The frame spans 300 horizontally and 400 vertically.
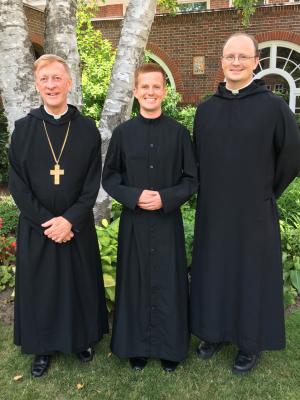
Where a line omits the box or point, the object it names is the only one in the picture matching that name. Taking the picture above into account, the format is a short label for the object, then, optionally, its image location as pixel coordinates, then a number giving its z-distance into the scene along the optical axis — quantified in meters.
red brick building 13.39
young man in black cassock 2.76
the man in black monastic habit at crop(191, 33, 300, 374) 2.75
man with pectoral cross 2.76
